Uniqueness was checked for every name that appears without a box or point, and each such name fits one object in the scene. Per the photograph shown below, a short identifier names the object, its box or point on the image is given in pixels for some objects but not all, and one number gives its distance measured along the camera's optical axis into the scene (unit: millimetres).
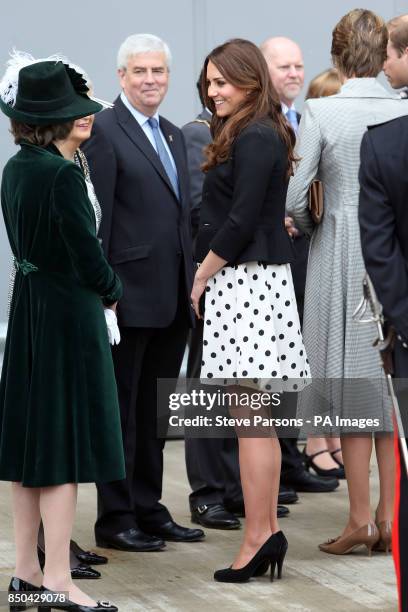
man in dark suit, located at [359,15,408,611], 6801
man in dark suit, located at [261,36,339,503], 11687
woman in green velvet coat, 7832
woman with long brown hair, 8758
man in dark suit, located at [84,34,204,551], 9711
